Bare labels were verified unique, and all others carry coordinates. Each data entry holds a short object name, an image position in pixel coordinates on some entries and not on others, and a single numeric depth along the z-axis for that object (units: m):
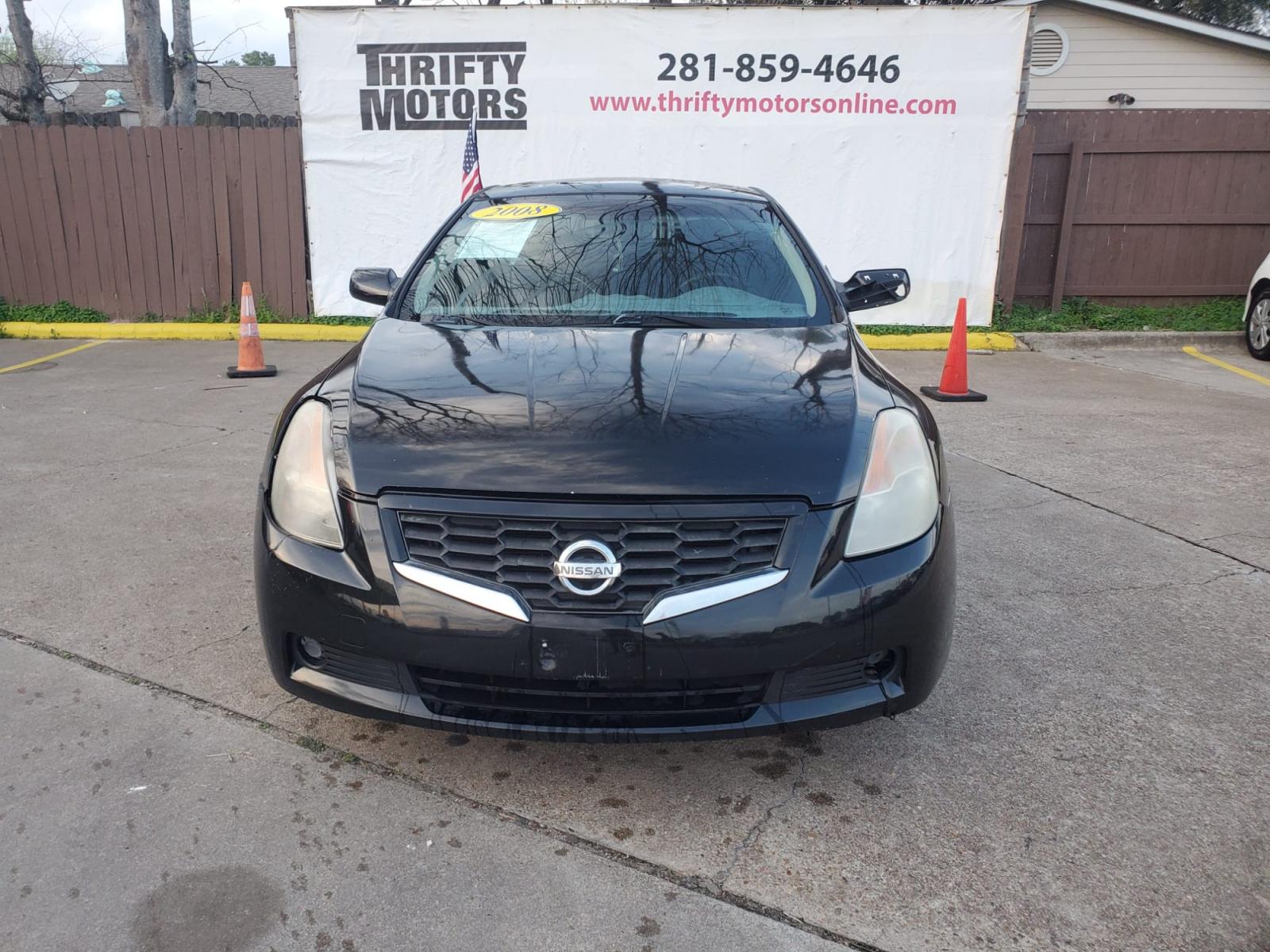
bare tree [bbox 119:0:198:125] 12.57
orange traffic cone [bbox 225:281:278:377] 8.24
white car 9.23
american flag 10.01
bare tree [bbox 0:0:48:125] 13.70
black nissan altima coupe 2.22
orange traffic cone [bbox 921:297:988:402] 7.51
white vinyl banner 9.84
